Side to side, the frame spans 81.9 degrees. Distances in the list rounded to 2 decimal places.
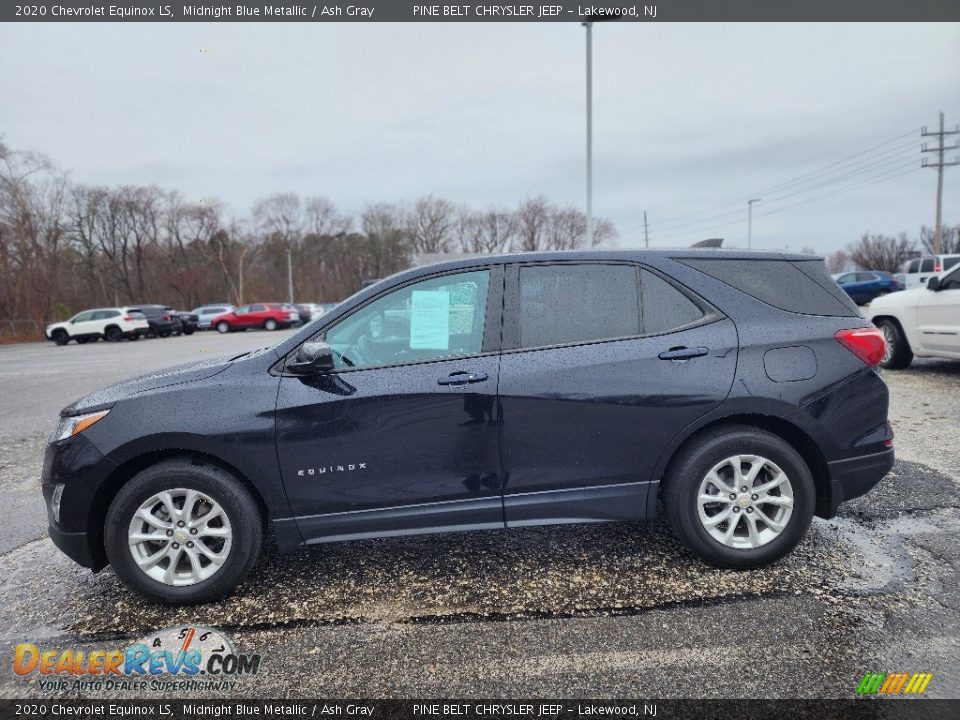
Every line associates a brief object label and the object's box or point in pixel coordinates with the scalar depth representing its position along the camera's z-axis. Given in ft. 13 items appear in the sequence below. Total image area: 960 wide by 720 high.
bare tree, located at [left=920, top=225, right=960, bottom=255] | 213.87
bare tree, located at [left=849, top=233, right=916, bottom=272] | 216.95
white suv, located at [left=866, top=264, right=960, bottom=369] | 24.75
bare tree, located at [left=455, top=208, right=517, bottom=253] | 214.07
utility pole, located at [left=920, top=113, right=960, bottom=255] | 127.65
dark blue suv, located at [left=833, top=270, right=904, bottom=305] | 99.96
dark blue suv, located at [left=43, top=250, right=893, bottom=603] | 9.28
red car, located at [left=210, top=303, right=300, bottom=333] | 108.06
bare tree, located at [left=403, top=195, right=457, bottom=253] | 214.90
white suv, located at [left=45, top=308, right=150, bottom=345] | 87.25
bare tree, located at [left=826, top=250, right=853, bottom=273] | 269.44
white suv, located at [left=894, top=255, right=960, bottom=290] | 71.26
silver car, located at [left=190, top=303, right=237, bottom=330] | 114.01
